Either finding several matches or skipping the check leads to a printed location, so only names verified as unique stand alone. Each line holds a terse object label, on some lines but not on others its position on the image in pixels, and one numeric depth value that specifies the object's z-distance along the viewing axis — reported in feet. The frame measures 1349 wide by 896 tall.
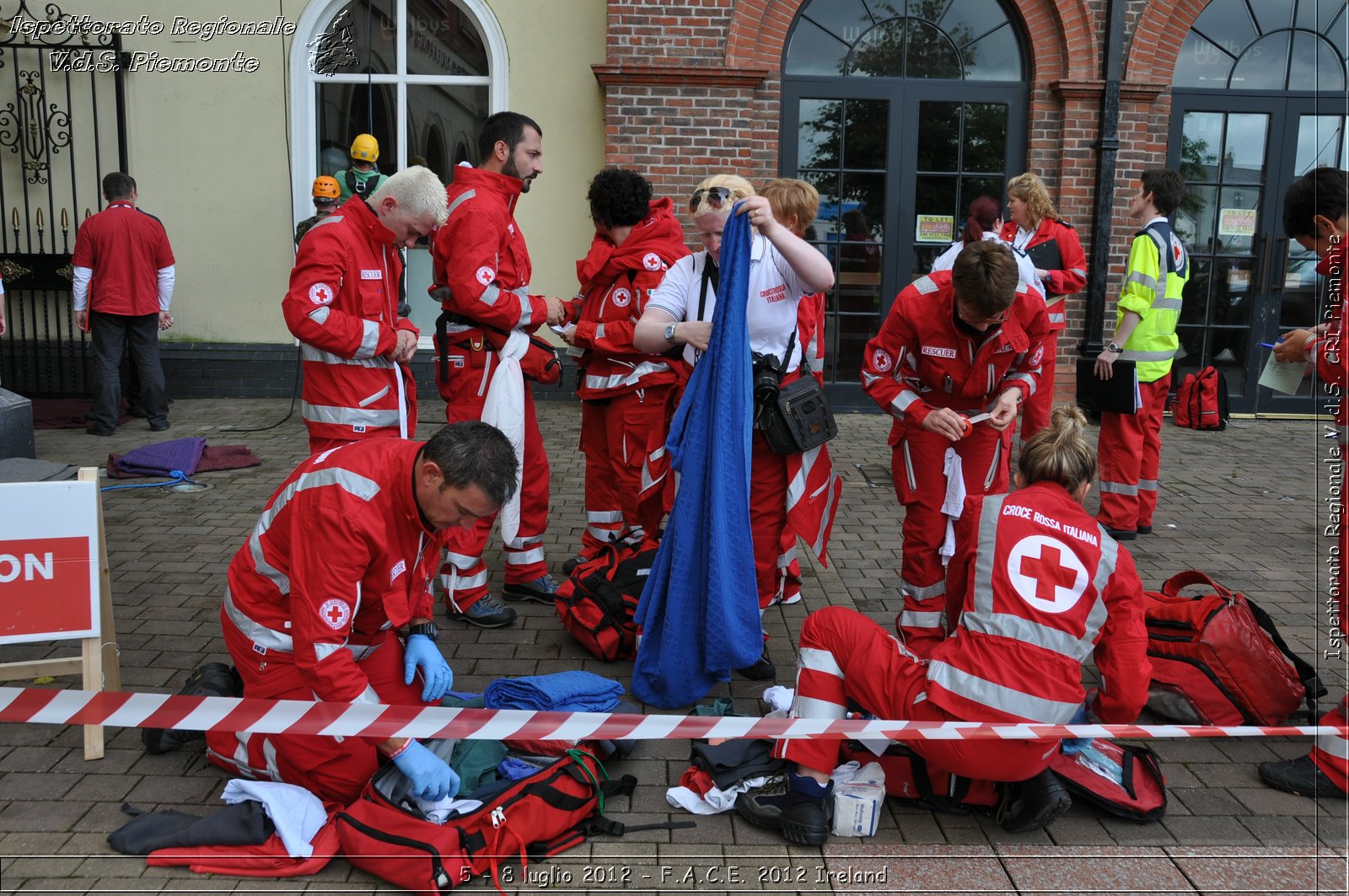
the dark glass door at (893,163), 32.65
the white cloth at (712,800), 10.73
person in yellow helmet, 29.96
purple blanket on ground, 24.34
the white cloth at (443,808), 9.91
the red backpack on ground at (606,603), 14.53
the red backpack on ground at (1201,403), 31.68
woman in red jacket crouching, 9.86
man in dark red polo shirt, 28.78
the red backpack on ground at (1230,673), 12.72
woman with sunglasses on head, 13.53
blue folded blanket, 11.93
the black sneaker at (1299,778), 11.28
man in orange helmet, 30.37
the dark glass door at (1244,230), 33.50
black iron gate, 32.37
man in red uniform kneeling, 9.78
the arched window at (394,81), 33.06
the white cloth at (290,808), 9.68
